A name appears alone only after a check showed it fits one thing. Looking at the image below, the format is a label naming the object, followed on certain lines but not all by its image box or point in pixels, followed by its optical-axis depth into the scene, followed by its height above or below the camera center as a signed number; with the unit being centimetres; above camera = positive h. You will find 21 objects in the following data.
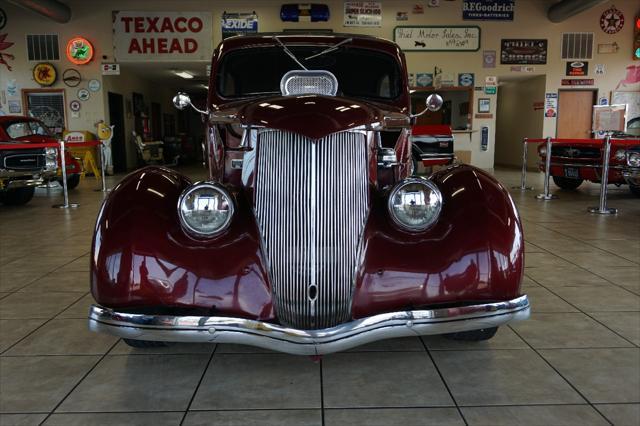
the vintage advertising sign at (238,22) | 1401 +300
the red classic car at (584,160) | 829 -45
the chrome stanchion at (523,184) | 1028 -100
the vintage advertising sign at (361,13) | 1406 +327
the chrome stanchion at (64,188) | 816 -86
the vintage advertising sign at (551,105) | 1498 +83
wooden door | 1512 +63
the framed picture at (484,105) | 1491 +82
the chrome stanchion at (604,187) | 724 -74
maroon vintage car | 207 -49
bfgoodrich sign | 1419 +339
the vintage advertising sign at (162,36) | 1395 +263
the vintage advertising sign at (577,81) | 1486 +150
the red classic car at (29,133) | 881 +1
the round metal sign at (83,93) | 1430 +111
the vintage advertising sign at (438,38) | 1440 +266
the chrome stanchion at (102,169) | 995 -70
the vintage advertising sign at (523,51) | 1462 +233
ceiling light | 1658 +195
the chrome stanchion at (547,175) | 885 -71
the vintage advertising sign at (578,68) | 1480 +187
